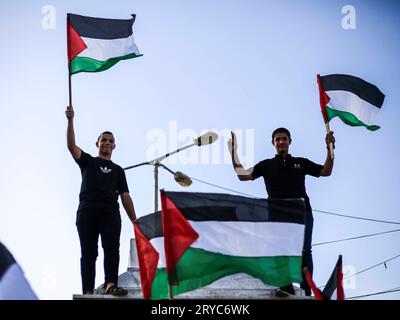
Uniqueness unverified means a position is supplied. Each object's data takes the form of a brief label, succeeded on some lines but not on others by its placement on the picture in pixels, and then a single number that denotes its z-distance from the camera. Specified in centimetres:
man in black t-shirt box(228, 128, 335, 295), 1842
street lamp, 2733
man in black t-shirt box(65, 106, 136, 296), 1772
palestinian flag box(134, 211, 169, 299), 1621
